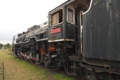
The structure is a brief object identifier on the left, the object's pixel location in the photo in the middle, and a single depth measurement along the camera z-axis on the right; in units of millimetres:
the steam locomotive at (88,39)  2707
